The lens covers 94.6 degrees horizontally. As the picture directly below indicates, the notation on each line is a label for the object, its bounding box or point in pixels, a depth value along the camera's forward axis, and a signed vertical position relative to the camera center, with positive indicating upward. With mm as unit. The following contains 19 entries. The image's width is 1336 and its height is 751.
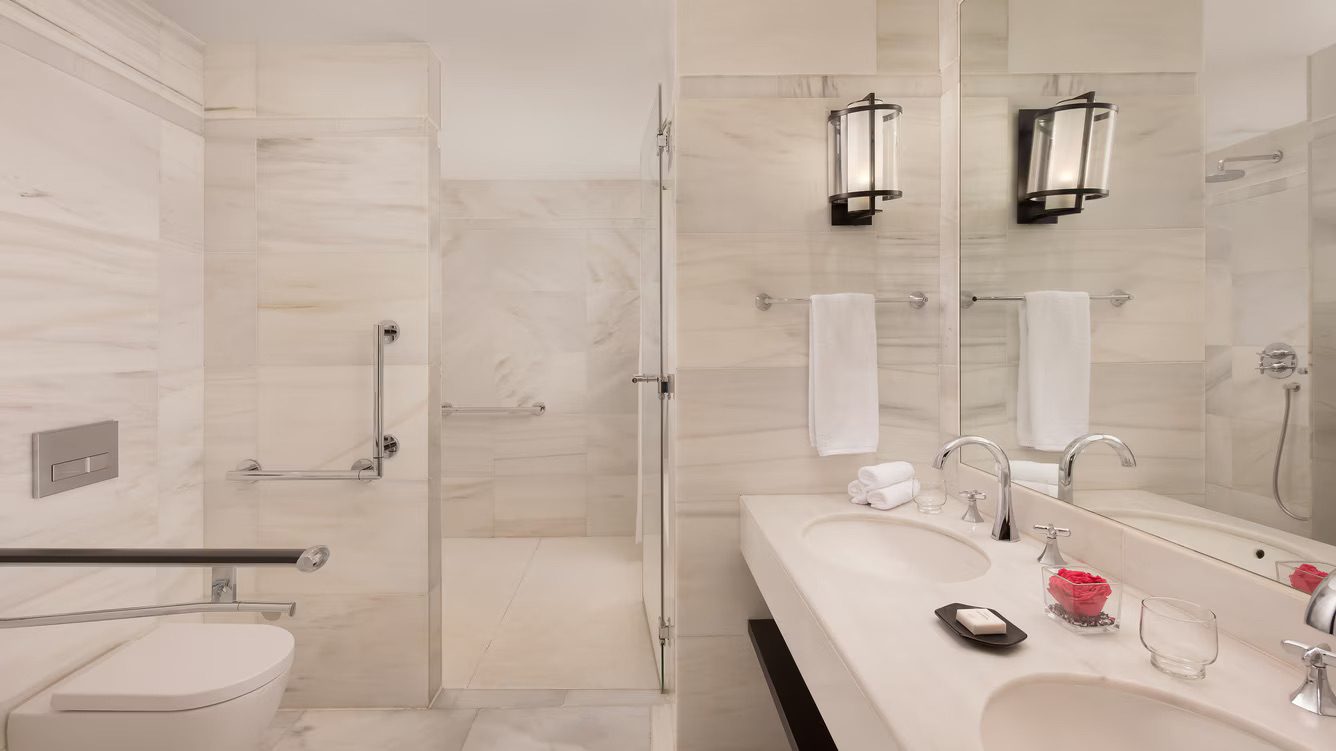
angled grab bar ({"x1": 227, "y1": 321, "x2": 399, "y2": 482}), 2062 -285
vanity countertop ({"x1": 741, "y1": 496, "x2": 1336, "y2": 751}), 710 -390
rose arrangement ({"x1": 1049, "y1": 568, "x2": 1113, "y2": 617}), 906 -326
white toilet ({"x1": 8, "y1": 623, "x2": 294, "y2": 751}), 1409 -774
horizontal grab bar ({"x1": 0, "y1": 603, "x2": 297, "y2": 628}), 1229 -477
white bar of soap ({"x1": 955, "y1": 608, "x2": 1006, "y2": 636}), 879 -358
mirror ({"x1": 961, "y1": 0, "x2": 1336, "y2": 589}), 803 +188
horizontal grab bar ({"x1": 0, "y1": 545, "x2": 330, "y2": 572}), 1201 -365
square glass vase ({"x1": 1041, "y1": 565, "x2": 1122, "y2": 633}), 908 -340
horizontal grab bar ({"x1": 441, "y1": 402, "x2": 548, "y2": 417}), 3828 -220
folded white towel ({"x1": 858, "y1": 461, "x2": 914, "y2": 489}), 1620 -268
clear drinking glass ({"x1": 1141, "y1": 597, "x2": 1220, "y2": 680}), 773 -339
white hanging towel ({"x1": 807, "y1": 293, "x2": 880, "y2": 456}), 1746 -8
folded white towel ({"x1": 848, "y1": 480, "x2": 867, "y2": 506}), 1652 -323
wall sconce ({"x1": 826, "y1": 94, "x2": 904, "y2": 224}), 1606 +586
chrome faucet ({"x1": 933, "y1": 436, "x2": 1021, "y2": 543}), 1333 -259
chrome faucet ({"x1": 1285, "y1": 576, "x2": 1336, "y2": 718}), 704 -362
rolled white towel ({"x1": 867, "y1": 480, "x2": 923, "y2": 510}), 1587 -319
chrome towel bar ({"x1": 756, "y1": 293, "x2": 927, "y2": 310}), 1749 +211
